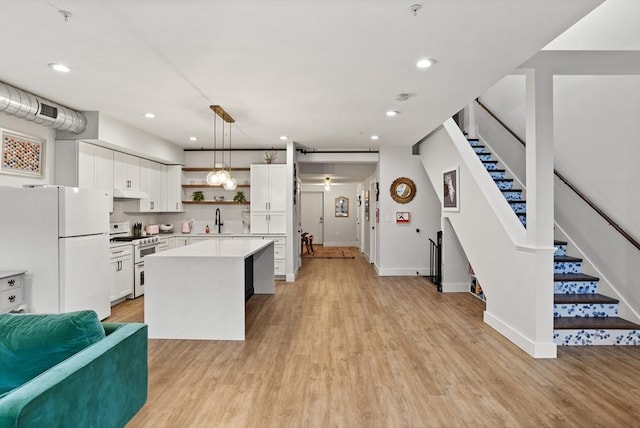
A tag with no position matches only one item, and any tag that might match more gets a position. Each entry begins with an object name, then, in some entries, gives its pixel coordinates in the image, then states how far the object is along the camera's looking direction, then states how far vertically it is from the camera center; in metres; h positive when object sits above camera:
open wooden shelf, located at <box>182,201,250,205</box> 6.75 +0.24
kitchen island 3.46 -0.87
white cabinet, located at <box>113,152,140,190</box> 5.07 +0.68
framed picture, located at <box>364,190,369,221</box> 9.51 +0.26
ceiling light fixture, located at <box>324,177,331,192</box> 10.19 +0.97
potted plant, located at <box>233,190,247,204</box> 6.75 +0.32
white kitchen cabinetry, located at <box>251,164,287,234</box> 6.43 +0.31
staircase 3.22 -1.03
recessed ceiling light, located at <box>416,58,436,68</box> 2.81 +1.31
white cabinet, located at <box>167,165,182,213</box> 6.63 +0.64
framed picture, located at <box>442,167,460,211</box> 4.68 +0.36
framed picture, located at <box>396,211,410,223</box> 6.64 -0.06
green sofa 1.12 -0.70
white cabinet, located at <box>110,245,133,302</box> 4.64 -0.84
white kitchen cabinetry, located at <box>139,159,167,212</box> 5.79 +0.53
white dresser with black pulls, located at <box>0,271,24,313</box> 3.17 -0.76
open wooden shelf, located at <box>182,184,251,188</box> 6.76 +0.57
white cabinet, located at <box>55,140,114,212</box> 4.30 +0.66
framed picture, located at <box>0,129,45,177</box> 3.59 +0.69
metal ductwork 3.30 +1.14
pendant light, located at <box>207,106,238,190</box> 4.11 +0.48
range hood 5.01 +0.31
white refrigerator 3.43 -0.30
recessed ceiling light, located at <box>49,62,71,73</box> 2.93 +1.33
